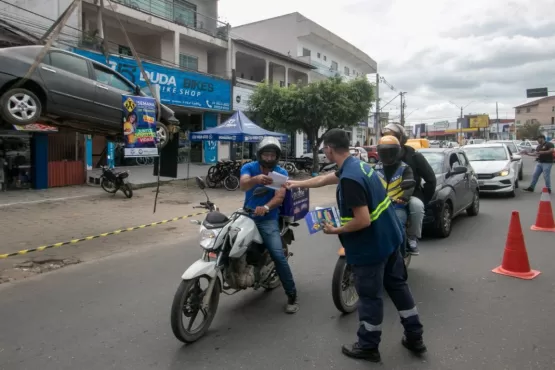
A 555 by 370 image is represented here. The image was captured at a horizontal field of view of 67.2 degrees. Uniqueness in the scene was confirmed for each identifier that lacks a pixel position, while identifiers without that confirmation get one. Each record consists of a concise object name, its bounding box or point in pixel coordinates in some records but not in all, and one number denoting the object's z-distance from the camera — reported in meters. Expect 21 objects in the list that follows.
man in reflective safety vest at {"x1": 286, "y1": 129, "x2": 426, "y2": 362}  2.79
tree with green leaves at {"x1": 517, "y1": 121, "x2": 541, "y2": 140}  74.18
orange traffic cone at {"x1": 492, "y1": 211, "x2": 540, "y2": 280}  4.89
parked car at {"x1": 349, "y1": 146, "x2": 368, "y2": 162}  22.47
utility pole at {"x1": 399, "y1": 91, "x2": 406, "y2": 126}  48.57
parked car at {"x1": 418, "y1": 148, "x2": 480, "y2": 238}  6.68
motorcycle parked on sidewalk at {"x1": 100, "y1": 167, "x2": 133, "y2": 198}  12.16
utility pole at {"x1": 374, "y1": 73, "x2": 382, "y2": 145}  36.90
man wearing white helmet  3.79
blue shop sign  16.83
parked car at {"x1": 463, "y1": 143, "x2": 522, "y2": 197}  11.20
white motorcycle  3.22
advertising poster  6.98
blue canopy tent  15.07
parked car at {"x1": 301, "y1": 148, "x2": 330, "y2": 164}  23.76
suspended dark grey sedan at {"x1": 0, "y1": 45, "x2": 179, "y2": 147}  6.18
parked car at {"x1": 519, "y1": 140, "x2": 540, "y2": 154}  38.44
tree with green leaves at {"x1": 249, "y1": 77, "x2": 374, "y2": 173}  19.31
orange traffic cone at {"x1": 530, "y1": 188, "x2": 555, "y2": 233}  7.21
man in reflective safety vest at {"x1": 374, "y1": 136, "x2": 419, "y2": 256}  4.33
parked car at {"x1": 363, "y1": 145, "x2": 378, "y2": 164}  26.21
